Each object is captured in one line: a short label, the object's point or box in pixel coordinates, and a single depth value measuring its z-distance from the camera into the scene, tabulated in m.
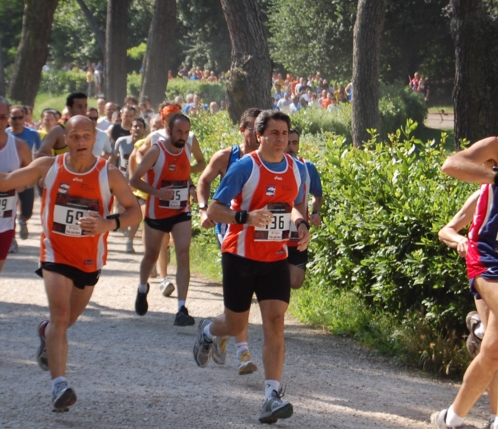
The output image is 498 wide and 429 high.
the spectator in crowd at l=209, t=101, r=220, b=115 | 29.31
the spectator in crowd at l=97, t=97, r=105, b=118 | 24.20
